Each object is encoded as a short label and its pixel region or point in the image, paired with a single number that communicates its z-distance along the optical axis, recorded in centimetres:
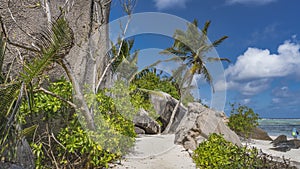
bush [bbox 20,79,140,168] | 459
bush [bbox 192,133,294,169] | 423
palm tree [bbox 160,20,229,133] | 1737
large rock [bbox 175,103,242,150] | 764
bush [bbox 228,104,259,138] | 1266
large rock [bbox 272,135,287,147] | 1230
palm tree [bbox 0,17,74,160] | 302
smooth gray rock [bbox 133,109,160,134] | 1221
